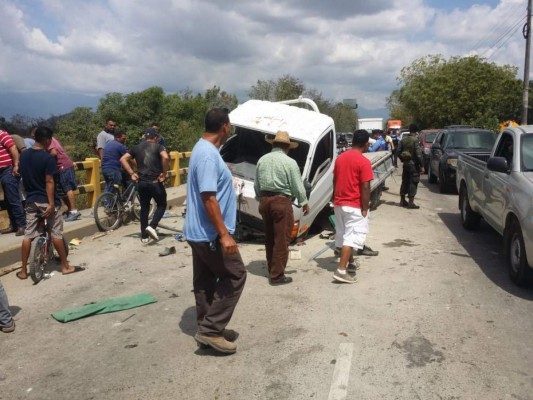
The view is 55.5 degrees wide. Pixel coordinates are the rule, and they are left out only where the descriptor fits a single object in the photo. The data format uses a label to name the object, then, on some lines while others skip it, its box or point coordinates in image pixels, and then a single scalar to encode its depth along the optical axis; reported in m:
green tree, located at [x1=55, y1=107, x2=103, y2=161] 33.91
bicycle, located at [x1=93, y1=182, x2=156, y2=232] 9.46
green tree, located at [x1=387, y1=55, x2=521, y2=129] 40.38
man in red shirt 6.12
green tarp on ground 5.23
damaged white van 8.14
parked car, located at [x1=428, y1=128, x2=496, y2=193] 13.97
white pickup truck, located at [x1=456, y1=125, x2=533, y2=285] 5.61
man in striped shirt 8.23
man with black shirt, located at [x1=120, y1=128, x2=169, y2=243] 8.38
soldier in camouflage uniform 11.66
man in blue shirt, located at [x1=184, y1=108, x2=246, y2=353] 3.92
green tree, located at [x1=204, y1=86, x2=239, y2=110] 52.72
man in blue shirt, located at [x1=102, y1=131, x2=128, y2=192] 10.00
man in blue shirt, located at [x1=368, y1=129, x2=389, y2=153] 14.66
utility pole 24.72
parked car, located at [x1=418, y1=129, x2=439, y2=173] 19.49
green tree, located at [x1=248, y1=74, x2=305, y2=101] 42.31
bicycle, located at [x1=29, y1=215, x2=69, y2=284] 6.34
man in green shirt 6.16
